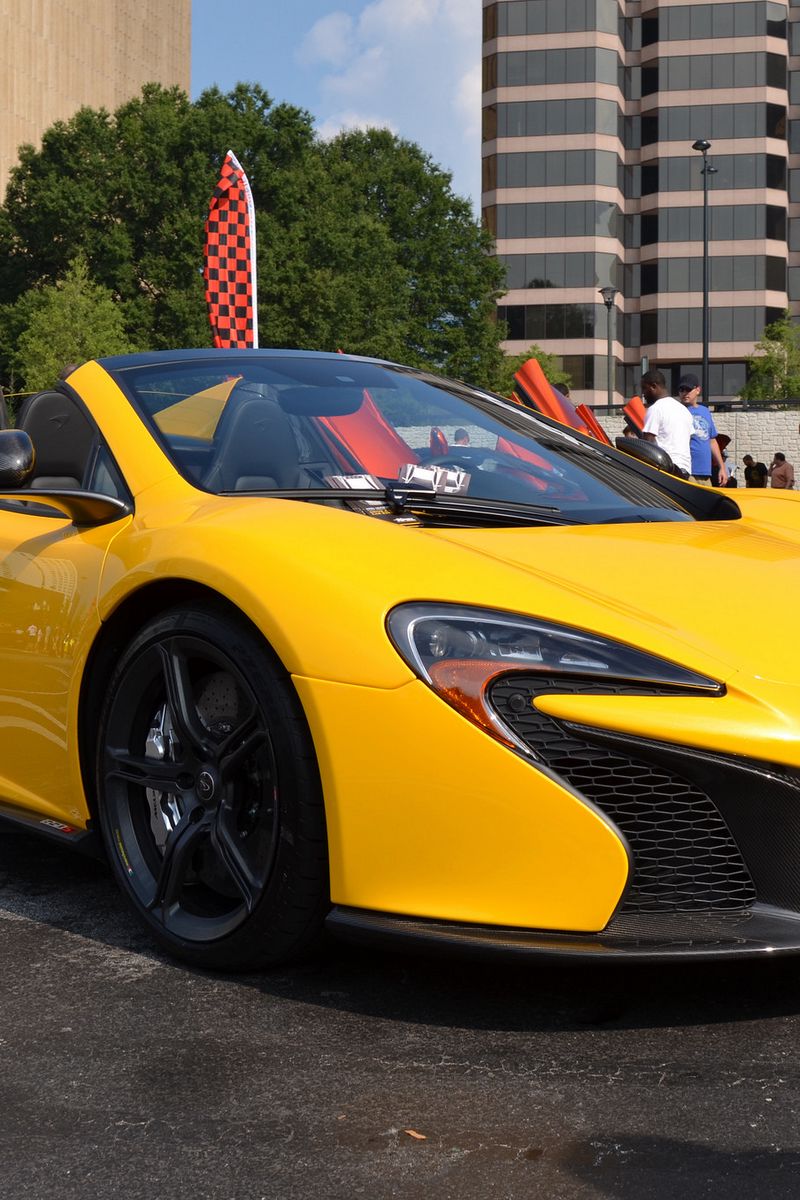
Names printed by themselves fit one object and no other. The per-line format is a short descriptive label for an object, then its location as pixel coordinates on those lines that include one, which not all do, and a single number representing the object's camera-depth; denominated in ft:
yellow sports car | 7.89
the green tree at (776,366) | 205.87
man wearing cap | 39.75
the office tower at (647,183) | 242.17
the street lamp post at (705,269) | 148.22
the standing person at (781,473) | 76.54
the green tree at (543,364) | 205.77
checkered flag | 49.75
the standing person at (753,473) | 81.53
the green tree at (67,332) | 130.00
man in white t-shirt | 37.09
